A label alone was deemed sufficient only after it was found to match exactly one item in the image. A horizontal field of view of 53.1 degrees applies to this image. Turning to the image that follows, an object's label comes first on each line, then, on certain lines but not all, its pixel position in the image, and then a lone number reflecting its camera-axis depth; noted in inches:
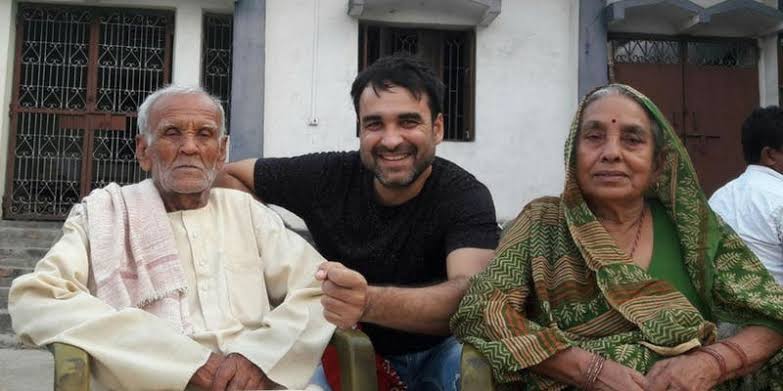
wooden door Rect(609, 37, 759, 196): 334.6
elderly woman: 89.0
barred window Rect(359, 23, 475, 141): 324.5
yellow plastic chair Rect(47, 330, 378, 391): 84.9
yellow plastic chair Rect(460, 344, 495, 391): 88.4
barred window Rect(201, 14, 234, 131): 317.7
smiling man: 108.8
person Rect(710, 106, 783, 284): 145.9
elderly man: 91.7
